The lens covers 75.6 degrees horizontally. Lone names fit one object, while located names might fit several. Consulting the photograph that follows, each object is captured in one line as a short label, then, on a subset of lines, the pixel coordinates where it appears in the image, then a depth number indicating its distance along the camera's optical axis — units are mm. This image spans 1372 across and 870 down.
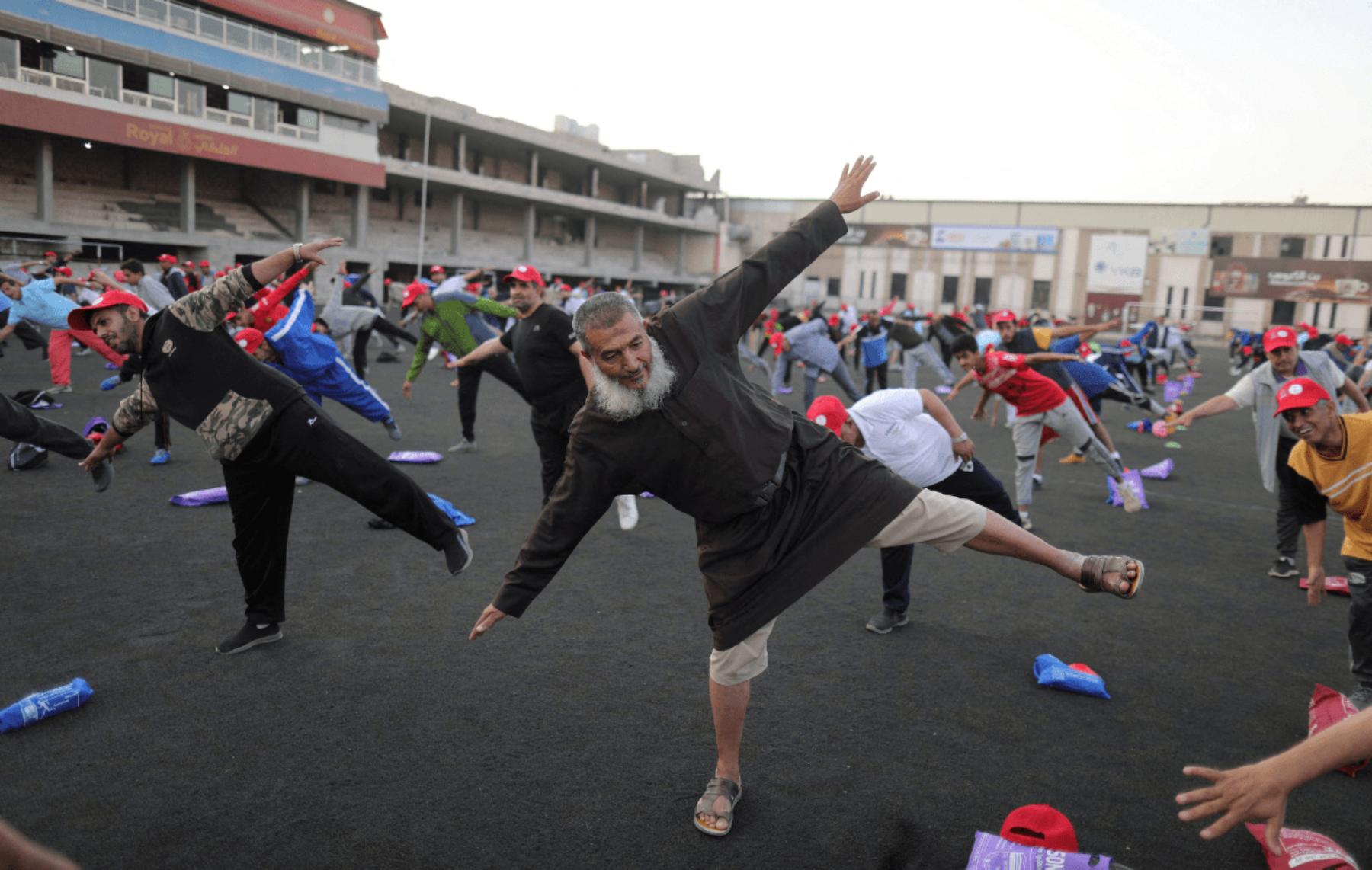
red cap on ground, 2867
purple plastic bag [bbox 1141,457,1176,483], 10859
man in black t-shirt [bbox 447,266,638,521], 7238
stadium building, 28641
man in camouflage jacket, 4238
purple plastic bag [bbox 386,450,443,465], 9773
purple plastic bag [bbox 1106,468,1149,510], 9109
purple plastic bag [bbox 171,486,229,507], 7441
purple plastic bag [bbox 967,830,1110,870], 2680
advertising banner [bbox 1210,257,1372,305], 54750
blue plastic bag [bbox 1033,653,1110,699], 4441
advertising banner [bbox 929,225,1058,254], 61500
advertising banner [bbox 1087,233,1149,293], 59594
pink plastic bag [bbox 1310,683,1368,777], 3902
